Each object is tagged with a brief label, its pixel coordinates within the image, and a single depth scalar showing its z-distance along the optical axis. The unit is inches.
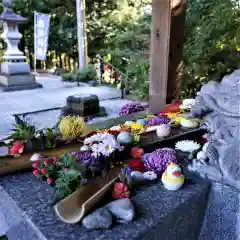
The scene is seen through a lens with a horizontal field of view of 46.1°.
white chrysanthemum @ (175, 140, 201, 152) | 57.4
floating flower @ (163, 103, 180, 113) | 86.0
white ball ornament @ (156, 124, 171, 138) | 64.3
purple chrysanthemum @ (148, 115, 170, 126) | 72.4
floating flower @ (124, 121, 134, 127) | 75.4
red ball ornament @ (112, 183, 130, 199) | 40.6
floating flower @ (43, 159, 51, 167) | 46.5
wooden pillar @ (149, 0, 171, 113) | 87.7
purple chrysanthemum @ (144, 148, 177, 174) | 48.1
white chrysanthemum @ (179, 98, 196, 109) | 86.7
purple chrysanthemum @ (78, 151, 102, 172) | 46.7
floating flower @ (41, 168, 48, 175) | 45.4
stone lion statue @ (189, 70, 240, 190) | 43.3
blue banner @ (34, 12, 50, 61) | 305.7
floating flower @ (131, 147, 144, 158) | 54.9
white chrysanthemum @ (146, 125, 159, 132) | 68.0
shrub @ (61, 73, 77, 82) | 295.5
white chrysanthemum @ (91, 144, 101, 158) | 48.0
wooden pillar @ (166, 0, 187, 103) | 88.3
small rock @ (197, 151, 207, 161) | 48.7
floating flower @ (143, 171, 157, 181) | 46.7
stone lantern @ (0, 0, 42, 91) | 256.2
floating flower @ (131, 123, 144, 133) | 68.4
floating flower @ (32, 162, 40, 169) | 47.8
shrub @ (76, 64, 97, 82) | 288.7
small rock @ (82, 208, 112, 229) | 34.6
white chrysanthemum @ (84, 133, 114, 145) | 52.1
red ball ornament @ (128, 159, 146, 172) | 48.9
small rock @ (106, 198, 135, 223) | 36.1
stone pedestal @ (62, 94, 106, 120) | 150.0
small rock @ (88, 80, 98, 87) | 266.7
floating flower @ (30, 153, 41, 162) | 51.9
